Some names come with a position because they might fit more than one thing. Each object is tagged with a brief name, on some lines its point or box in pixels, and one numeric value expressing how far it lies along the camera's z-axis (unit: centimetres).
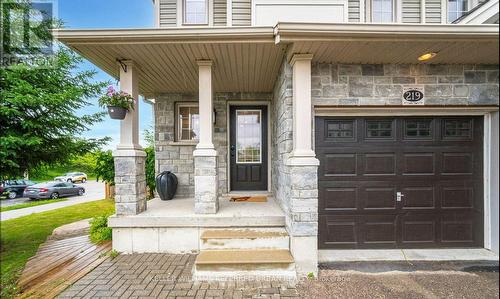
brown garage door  332
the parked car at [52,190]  1129
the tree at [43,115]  378
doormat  453
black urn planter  481
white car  1917
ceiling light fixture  295
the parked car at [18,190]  1128
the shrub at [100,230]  407
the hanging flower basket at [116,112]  334
